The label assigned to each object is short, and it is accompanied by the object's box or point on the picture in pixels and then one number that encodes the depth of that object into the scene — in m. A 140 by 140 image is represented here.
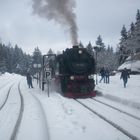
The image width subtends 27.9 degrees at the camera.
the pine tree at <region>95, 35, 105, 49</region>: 88.37
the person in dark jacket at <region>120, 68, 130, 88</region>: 23.03
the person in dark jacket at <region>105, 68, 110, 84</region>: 28.55
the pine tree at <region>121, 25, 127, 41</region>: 69.60
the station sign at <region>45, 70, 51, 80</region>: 18.97
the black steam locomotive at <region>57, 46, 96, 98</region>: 19.50
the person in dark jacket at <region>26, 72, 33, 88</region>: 29.48
